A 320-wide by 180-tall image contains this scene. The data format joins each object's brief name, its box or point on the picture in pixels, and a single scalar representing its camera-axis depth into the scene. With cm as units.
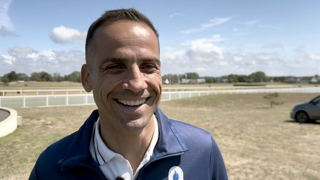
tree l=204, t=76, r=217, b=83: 12199
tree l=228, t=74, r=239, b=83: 12164
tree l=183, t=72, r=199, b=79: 13189
